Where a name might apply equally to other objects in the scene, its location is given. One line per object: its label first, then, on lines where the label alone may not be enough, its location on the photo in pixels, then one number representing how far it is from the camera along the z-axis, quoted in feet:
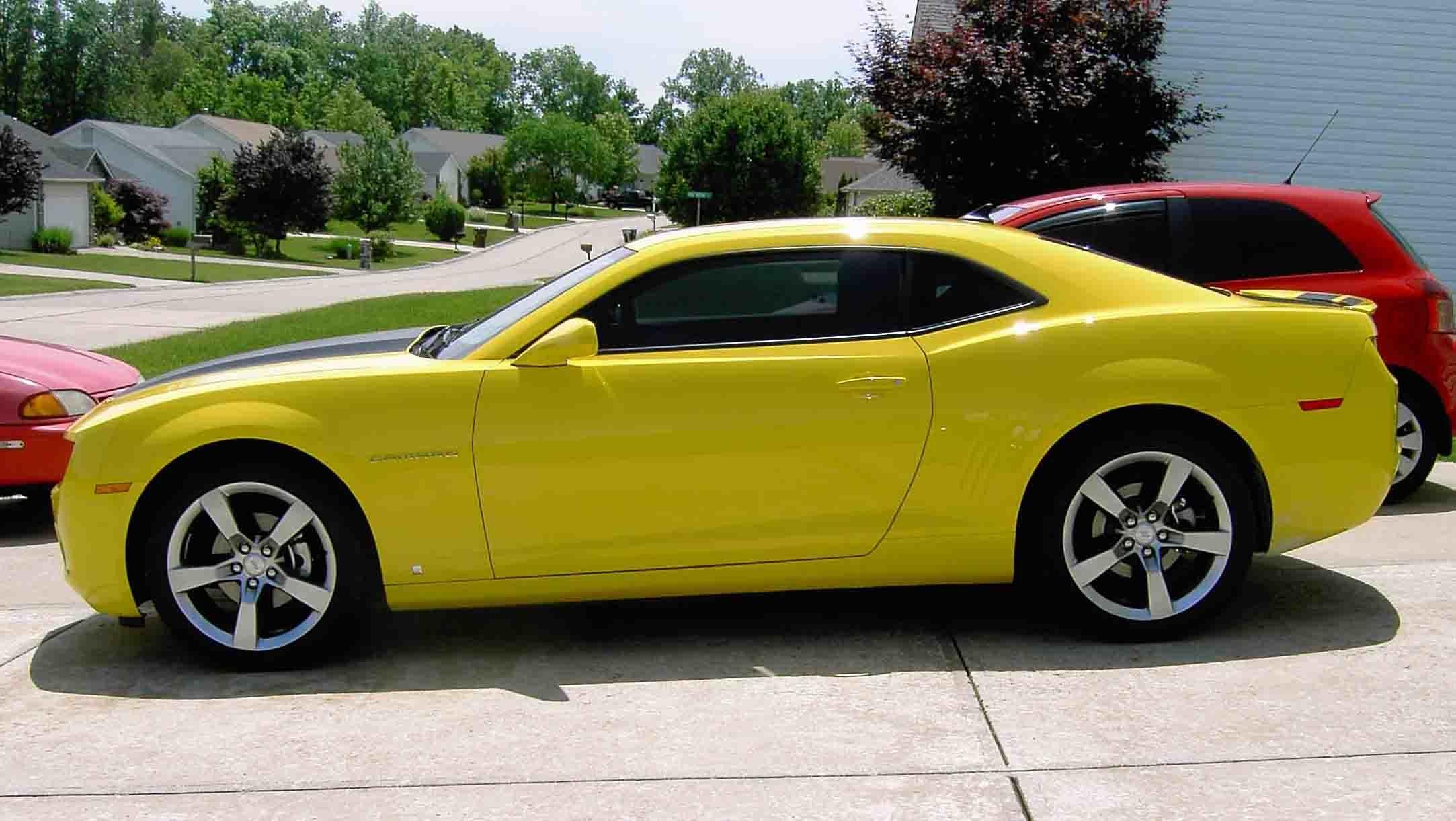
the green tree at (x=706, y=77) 586.04
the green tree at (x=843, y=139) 416.46
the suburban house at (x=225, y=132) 277.23
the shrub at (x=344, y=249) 186.60
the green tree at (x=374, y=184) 226.17
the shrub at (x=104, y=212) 176.55
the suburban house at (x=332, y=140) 304.71
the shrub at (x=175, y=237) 187.73
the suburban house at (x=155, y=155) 208.64
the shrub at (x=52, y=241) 155.84
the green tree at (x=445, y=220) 240.73
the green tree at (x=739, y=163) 211.82
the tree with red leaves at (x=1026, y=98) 59.93
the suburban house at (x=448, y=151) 329.52
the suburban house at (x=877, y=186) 165.90
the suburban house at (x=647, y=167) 505.66
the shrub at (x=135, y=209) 185.16
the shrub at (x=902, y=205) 80.16
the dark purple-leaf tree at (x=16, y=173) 138.92
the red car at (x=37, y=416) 23.31
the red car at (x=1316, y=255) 23.29
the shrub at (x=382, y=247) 187.83
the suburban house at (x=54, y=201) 157.69
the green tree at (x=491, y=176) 374.63
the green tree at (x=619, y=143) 453.58
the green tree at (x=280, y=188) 174.50
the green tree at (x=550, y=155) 371.76
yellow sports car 15.44
